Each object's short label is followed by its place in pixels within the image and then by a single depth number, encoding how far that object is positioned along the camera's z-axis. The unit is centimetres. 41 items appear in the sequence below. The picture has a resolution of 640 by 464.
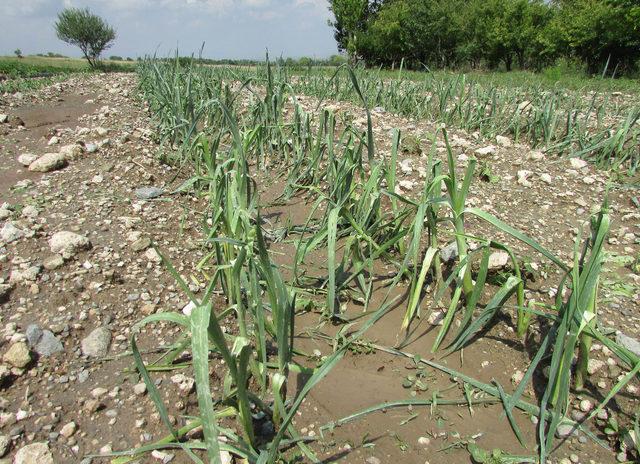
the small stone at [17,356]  144
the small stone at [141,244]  214
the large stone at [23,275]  182
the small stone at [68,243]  200
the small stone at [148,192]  270
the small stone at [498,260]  189
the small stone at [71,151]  310
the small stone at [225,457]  120
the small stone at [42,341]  153
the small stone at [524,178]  284
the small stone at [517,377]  150
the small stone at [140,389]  141
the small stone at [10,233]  206
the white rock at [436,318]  176
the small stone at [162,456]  121
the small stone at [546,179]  285
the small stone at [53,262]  191
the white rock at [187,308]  177
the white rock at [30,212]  233
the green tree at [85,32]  2331
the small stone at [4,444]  117
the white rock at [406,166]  290
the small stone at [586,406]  137
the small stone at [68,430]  126
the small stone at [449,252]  198
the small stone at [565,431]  130
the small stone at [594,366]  147
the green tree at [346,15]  2942
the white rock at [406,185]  269
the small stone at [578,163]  308
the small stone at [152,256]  211
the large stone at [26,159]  316
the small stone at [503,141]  353
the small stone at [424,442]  129
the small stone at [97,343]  156
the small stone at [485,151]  322
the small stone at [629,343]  151
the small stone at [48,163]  297
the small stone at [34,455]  116
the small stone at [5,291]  173
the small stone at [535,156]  321
